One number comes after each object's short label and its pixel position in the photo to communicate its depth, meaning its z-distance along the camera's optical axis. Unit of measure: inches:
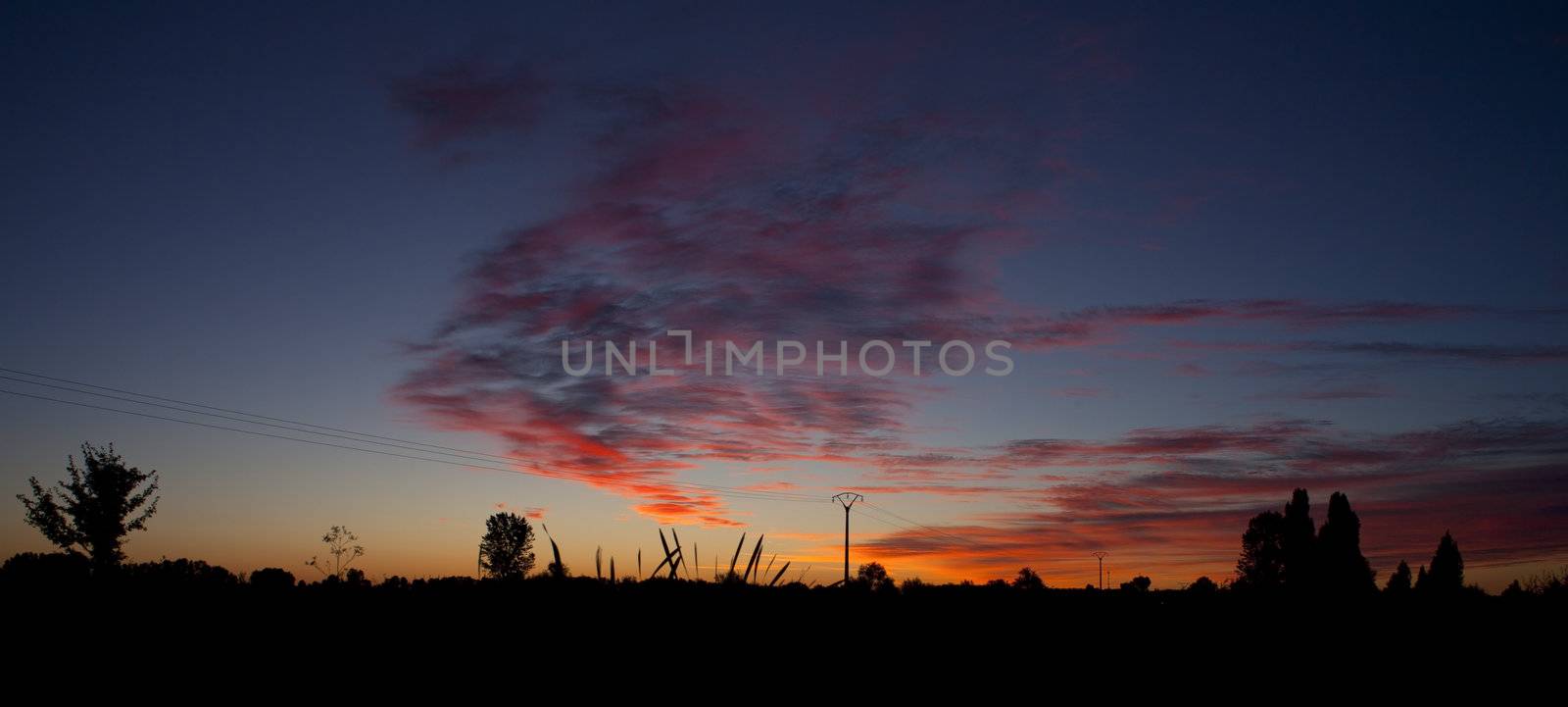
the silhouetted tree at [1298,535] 3046.0
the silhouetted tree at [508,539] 4857.0
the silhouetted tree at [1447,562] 2539.4
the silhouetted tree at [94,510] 2326.5
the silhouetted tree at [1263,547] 4055.1
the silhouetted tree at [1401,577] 2685.5
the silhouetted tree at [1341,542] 2864.2
